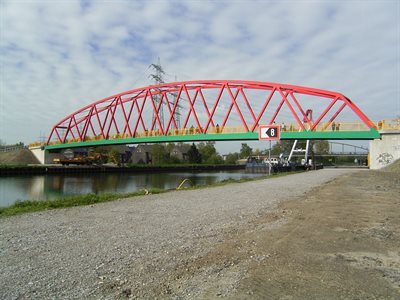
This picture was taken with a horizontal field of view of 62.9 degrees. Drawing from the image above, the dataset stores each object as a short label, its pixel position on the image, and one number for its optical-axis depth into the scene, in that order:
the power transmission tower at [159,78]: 84.12
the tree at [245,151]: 150.00
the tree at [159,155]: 103.15
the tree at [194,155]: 112.70
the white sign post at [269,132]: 36.81
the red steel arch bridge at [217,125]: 44.75
